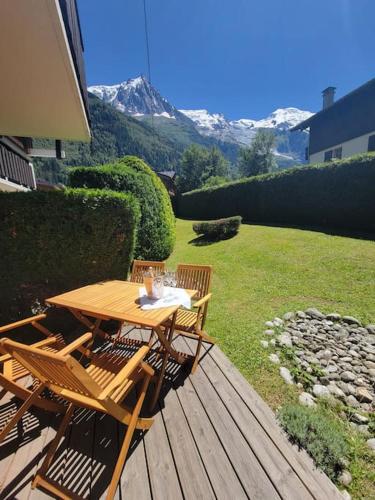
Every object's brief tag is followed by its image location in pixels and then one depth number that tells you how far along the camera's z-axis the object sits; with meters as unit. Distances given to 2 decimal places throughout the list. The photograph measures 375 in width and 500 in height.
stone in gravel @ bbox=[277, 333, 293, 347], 3.50
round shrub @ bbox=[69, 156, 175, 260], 6.09
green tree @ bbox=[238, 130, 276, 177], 32.25
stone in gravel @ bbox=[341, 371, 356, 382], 2.78
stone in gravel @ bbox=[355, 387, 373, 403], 2.48
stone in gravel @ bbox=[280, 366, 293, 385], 2.75
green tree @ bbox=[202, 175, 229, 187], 31.52
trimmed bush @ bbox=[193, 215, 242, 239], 10.43
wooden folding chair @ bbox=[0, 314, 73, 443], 1.84
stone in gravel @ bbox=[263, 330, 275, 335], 3.78
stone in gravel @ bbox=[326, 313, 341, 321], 4.07
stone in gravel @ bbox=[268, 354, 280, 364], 3.13
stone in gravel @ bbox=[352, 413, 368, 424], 2.25
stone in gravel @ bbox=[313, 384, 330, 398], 2.56
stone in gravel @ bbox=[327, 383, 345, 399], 2.55
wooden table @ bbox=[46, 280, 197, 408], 2.08
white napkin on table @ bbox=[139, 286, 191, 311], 2.33
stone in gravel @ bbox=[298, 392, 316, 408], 2.42
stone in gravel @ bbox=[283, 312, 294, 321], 4.22
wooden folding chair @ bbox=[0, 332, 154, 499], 1.33
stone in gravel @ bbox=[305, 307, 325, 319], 4.17
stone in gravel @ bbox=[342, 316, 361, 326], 3.89
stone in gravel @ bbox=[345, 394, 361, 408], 2.44
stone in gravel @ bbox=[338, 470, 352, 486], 1.69
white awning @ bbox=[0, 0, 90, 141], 2.03
